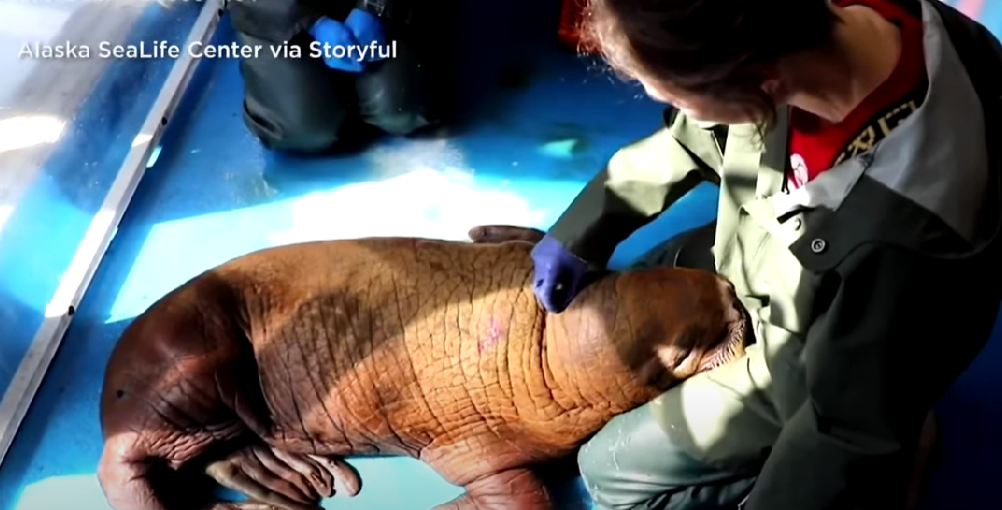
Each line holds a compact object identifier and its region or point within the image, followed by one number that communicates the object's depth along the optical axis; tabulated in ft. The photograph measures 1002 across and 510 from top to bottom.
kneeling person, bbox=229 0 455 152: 7.76
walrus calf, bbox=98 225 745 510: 5.57
